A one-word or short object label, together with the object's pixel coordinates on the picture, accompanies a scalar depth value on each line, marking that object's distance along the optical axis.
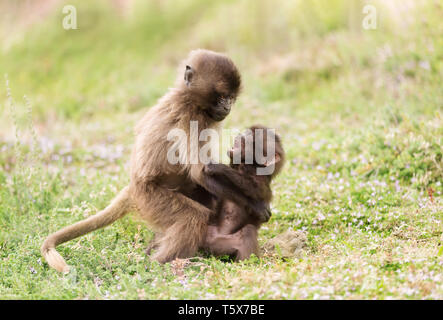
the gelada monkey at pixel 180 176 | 4.96
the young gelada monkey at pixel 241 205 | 5.02
